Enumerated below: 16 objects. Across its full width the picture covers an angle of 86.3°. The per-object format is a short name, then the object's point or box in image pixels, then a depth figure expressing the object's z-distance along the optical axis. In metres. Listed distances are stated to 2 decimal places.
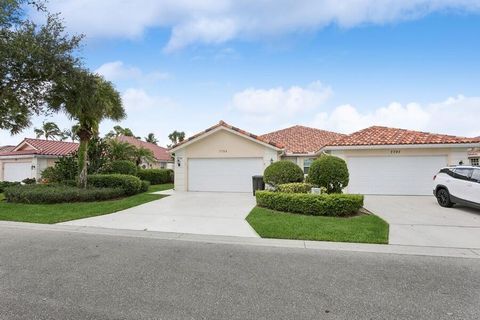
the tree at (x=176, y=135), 54.06
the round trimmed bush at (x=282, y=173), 11.37
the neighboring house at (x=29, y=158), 20.66
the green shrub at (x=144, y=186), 15.40
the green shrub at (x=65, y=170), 15.63
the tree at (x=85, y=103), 10.70
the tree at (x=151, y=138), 53.97
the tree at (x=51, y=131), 42.36
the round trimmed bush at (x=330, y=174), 9.83
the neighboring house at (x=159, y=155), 31.37
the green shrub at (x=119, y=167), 16.61
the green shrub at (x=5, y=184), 17.10
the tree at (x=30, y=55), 8.73
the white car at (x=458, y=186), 8.95
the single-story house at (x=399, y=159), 13.16
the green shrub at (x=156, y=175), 21.30
